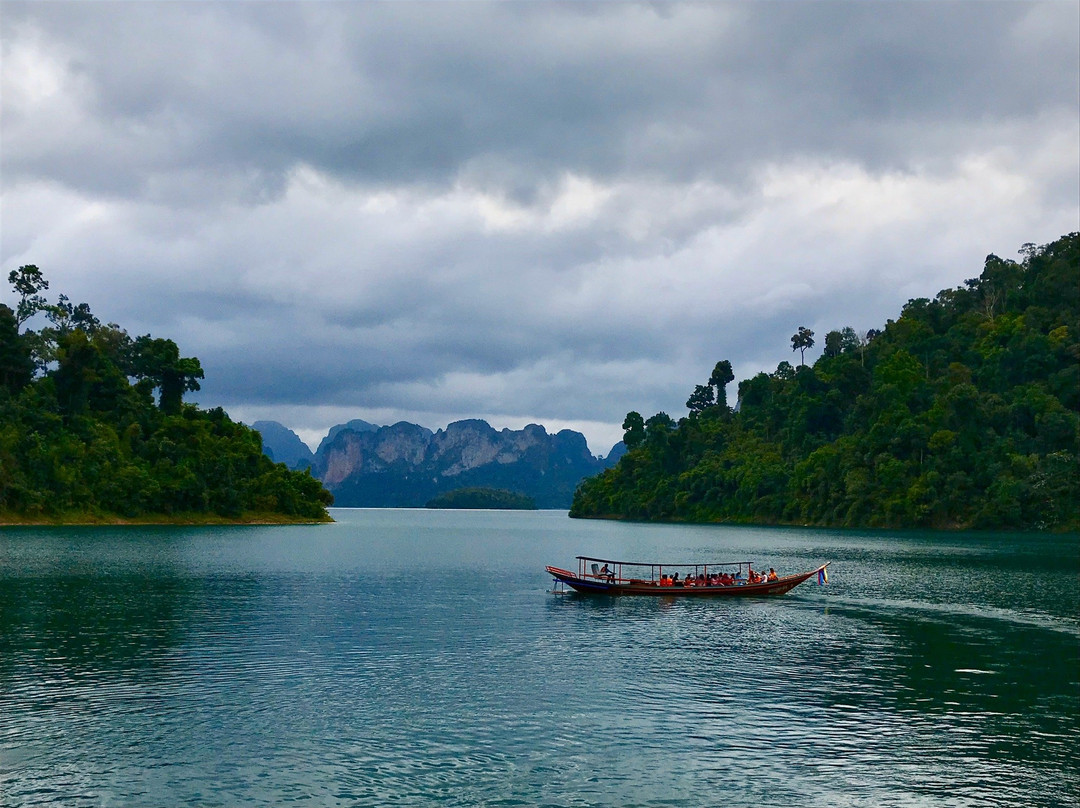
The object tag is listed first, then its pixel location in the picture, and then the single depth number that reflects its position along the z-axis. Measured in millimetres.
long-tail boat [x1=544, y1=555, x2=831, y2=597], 81938
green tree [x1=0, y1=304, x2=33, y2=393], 186125
